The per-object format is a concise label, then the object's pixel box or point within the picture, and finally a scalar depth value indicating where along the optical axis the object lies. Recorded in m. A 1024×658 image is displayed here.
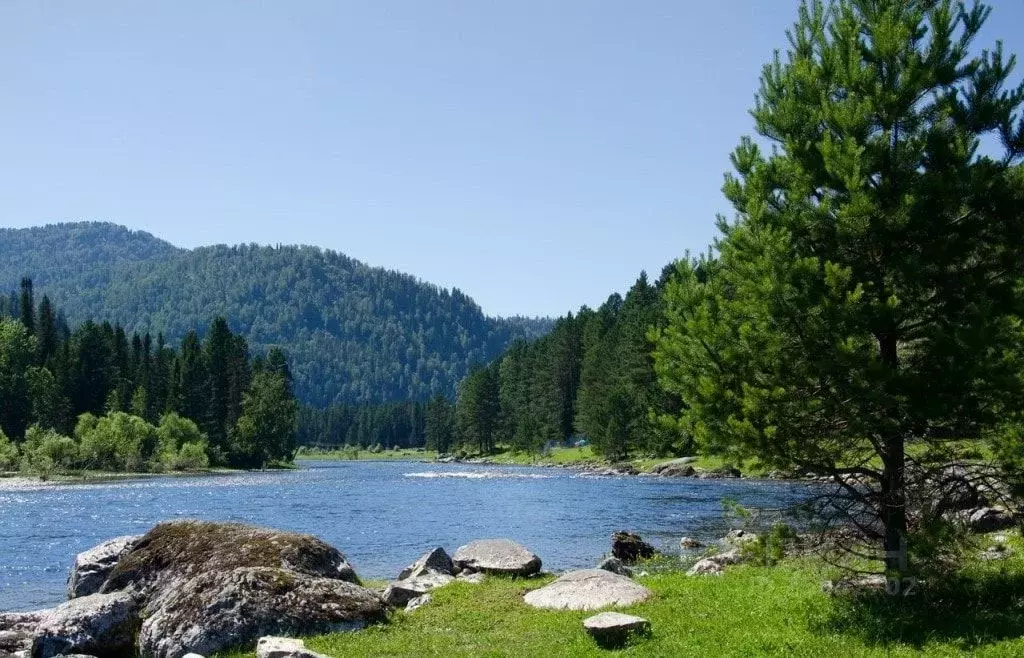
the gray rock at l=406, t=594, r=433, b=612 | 18.59
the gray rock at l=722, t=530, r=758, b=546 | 28.08
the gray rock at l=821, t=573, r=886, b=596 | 15.51
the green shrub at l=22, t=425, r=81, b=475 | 93.19
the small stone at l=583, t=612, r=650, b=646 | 13.95
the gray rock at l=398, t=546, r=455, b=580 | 23.11
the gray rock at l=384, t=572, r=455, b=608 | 19.86
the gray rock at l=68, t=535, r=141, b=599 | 20.58
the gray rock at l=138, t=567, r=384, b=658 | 15.68
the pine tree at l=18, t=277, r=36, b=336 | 144.62
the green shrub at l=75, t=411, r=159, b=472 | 100.00
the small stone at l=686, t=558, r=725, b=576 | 22.72
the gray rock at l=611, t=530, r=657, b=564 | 29.28
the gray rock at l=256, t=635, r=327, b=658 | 13.13
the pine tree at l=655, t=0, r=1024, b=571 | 13.74
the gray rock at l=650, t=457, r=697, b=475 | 83.04
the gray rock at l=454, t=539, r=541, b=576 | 23.09
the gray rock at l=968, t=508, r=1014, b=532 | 24.81
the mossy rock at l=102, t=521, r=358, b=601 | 17.73
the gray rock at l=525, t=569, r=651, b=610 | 17.25
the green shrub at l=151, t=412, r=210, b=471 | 106.25
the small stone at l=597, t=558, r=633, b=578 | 24.11
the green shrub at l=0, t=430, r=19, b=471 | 95.75
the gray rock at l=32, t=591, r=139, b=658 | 15.88
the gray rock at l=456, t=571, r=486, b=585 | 21.61
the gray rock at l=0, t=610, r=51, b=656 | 17.70
